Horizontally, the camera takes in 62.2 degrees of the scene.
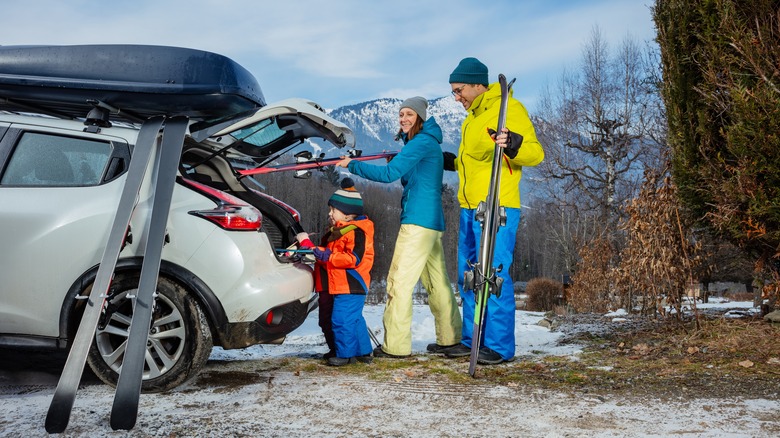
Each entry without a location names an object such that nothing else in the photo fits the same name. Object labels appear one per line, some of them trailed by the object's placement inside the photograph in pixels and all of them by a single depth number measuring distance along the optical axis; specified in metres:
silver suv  3.85
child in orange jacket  4.66
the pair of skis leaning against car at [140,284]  3.19
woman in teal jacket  4.92
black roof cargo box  4.08
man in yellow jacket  4.71
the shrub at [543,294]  21.70
